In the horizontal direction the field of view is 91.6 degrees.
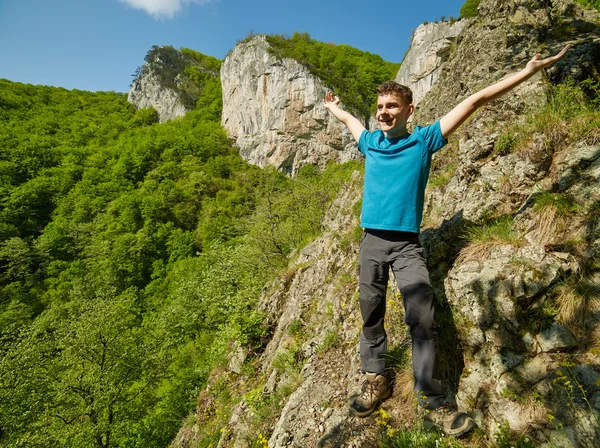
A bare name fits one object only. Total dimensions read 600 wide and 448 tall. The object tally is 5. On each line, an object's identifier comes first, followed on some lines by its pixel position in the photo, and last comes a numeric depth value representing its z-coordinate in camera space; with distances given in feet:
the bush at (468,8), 114.01
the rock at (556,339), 6.84
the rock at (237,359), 22.62
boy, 7.27
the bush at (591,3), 24.02
